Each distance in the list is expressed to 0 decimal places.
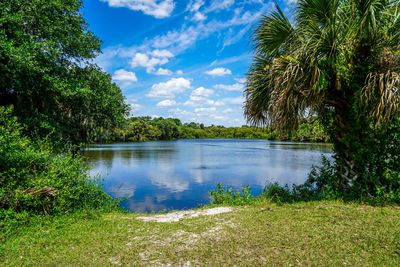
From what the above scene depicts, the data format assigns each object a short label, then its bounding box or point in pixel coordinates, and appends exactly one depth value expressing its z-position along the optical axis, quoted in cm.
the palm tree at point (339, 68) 652
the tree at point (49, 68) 822
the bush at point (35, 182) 610
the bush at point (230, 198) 778
